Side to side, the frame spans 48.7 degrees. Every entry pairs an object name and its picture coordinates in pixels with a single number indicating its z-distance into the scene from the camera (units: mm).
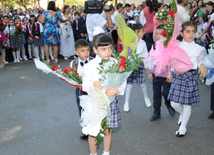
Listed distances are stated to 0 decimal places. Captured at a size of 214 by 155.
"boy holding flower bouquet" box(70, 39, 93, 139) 3445
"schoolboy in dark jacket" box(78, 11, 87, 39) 9609
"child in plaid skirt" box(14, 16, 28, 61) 9734
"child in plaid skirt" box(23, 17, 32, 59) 9859
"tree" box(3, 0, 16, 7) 34625
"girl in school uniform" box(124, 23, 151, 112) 4363
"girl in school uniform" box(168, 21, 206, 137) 3441
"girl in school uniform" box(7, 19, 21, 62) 9359
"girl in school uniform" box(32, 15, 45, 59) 9531
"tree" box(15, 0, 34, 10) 33062
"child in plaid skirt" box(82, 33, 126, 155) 2715
